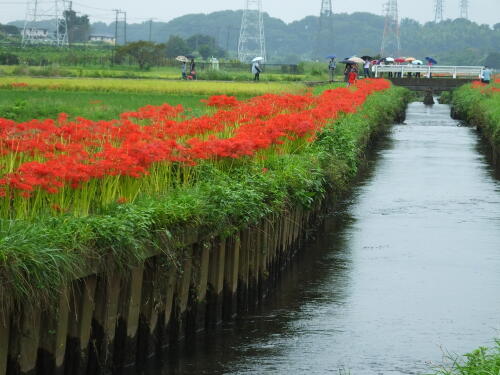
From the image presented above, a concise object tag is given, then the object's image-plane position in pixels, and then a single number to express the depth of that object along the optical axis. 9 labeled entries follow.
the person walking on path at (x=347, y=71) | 75.28
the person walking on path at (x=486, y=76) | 76.88
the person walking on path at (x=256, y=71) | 75.45
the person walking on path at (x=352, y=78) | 63.58
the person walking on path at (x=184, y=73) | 75.97
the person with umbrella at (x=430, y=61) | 103.47
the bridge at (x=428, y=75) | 77.81
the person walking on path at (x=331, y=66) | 80.31
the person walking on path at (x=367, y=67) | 80.98
